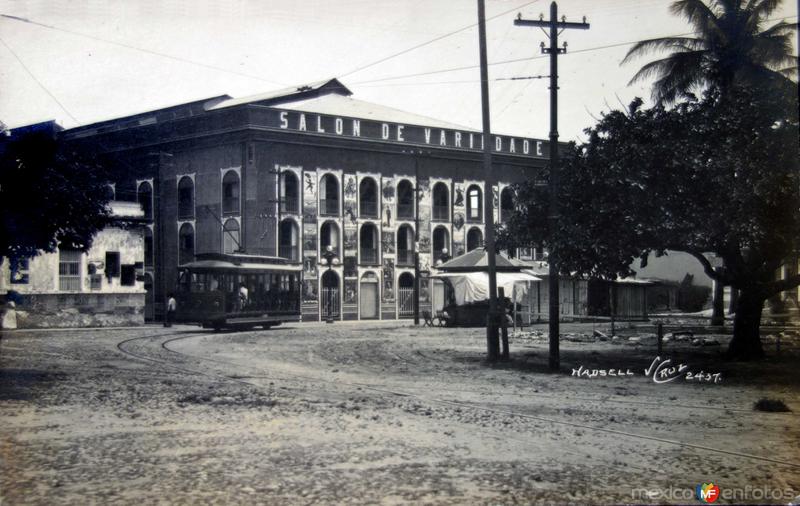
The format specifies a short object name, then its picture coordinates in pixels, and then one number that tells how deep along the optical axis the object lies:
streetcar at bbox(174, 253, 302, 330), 28.52
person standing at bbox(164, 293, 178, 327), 32.16
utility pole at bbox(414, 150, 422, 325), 35.85
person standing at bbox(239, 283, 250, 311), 29.31
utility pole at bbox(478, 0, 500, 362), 16.03
